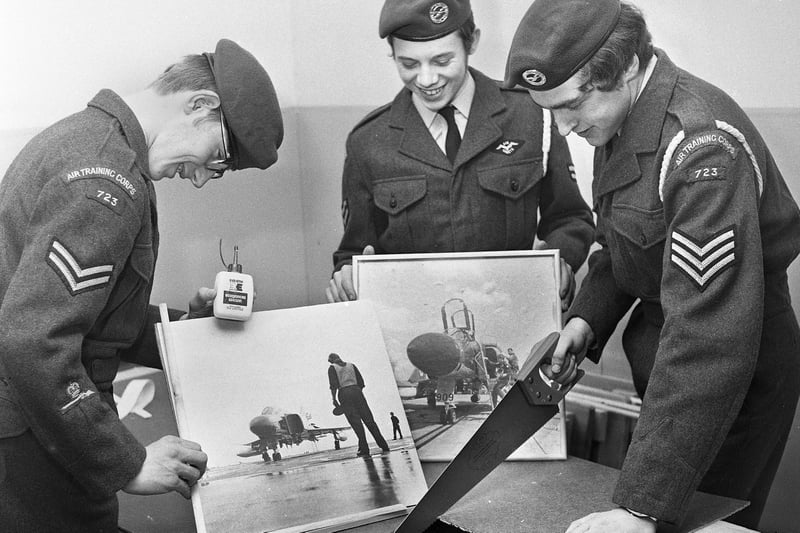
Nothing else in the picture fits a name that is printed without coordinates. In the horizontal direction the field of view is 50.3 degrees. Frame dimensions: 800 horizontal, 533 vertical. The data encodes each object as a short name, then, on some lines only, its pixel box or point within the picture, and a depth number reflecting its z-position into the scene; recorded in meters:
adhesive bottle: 1.54
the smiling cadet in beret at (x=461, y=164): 1.87
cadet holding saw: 1.22
